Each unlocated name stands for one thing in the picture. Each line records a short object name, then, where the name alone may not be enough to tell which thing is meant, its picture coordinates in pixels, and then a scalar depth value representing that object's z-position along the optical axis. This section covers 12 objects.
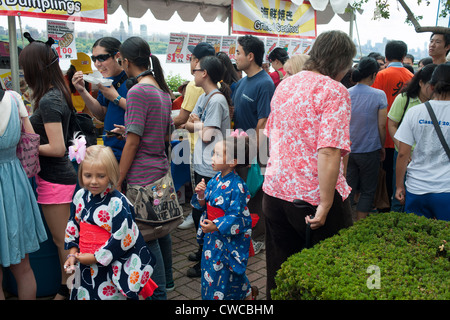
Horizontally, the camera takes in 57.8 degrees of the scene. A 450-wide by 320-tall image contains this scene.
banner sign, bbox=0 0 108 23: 4.32
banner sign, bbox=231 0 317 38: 6.99
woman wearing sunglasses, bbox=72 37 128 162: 3.26
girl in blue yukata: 2.97
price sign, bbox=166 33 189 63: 6.77
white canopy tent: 6.60
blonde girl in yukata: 2.38
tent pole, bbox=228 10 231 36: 7.71
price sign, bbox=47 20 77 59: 5.28
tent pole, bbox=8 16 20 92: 4.43
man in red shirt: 5.19
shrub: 1.72
